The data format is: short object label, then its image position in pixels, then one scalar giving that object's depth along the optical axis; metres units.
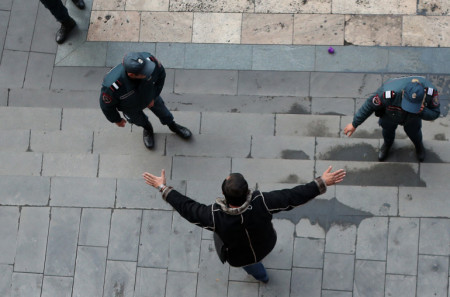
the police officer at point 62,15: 8.21
